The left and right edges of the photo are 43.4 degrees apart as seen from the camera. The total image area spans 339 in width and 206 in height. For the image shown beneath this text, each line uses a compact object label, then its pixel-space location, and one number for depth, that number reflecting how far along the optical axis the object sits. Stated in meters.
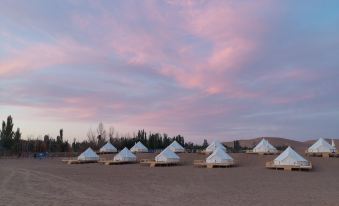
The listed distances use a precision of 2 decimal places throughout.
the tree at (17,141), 67.51
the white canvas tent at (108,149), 58.91
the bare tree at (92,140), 83.88
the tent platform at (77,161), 48.41
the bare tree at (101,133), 92.04
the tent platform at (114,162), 44.58
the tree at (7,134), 72.56
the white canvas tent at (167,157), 40.91
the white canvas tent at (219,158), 37.41
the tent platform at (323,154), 41.11
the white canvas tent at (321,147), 41.50
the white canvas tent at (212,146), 49.20
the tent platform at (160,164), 40.59
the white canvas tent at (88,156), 48.66
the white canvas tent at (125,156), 45.16
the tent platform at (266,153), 45.33
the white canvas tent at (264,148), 45.62
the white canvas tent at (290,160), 33.59
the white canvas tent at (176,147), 52.03
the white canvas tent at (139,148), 57.09
